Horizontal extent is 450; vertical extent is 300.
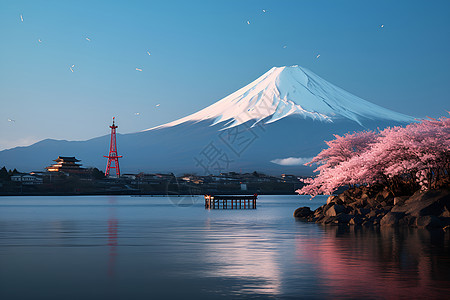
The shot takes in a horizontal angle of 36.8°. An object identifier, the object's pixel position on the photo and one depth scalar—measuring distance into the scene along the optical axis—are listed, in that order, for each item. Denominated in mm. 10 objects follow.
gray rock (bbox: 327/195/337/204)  55747
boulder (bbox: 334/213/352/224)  43688
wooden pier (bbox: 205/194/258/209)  89450
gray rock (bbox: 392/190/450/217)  38594
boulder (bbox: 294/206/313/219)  56344
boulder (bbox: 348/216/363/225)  42178
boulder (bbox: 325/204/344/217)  46184
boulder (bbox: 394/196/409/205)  43328
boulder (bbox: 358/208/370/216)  44375
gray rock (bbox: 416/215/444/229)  36769
